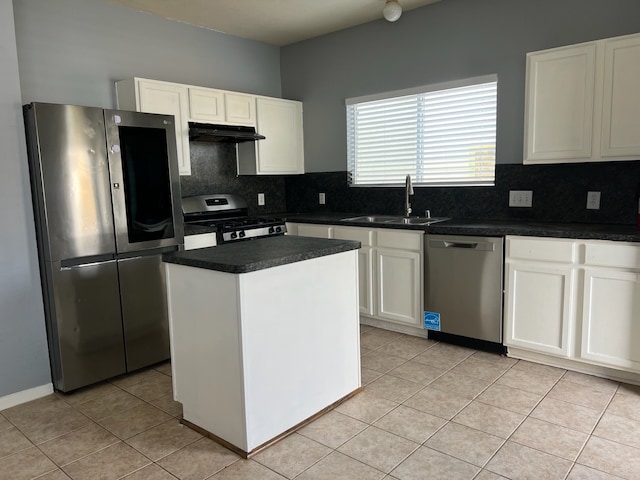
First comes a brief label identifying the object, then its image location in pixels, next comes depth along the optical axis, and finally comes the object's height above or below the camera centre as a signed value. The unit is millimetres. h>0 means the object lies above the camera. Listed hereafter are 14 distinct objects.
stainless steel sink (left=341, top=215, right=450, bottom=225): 3894 -329
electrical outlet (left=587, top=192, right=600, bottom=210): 3346 -173
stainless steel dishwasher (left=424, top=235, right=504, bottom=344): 3271 -758
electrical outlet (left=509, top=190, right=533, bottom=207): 3633 -154
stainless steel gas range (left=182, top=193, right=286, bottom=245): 3869 -297
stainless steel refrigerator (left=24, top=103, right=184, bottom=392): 2787 -257
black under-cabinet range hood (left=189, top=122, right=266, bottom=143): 3969 +463
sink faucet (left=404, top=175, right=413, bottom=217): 4105 -100
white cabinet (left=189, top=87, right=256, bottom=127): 4027 +715
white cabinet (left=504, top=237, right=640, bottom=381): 2768 -778
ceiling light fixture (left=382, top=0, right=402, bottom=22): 3648 +1321
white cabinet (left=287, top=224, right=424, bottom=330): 3699 -733
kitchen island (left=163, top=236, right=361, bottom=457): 2172 -734
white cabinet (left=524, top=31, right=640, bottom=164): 2855 +466
